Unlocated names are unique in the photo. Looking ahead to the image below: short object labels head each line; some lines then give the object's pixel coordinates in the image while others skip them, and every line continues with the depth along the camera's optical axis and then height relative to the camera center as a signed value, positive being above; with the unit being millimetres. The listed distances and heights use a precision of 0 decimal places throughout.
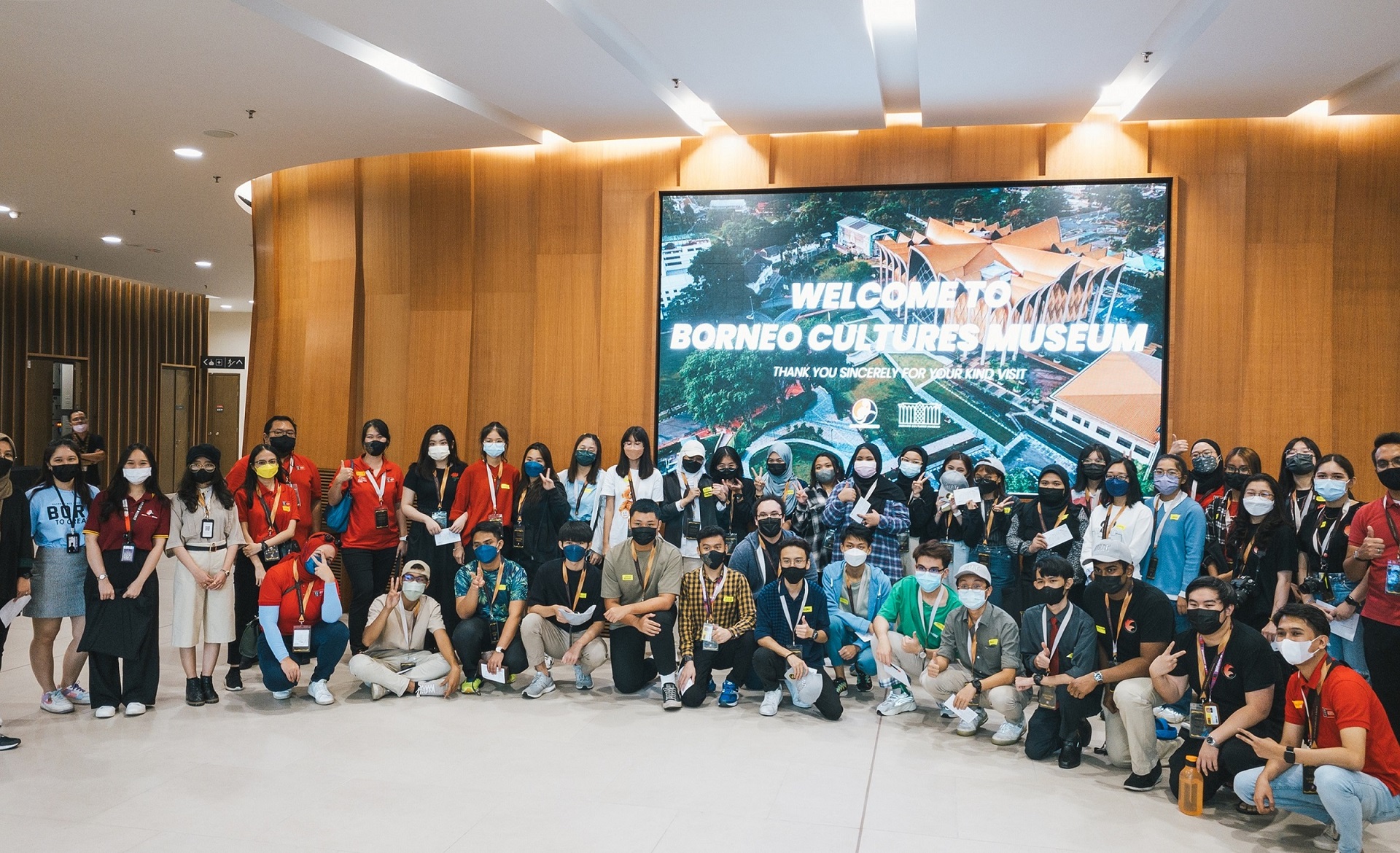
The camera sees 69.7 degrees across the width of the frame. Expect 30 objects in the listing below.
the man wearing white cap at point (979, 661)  5359 -1276
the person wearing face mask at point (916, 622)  5809 -1141
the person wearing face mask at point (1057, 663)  5047 -1194
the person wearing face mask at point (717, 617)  6043 -1171
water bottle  4332 -1557
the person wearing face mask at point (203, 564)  5805 -860
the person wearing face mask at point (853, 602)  6148 -1097
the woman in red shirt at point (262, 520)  6258 -652
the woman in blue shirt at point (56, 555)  5512 -781
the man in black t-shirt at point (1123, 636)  4836 -1030
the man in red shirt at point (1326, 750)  3824 -1238
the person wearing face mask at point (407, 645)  5996 -1390
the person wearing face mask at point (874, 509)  6688 -555
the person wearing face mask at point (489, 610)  6227 -1191
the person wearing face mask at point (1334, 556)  5070 -642
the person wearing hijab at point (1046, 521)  6316 -581
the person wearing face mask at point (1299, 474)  5664 -234
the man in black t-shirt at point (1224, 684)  4297 -1097
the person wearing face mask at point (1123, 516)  6012 -521
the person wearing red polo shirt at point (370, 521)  6816 -700
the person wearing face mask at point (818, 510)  6898 -577
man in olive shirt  6160 -1089
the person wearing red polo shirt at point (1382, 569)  4785 -653
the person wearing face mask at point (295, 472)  6520 -362
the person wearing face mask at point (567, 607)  6273 -1164
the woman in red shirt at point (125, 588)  5531 -961
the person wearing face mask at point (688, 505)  7145 -580
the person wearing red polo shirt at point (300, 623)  5863 -1214
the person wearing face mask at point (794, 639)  5762 -1269
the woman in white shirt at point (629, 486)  7180 -453
